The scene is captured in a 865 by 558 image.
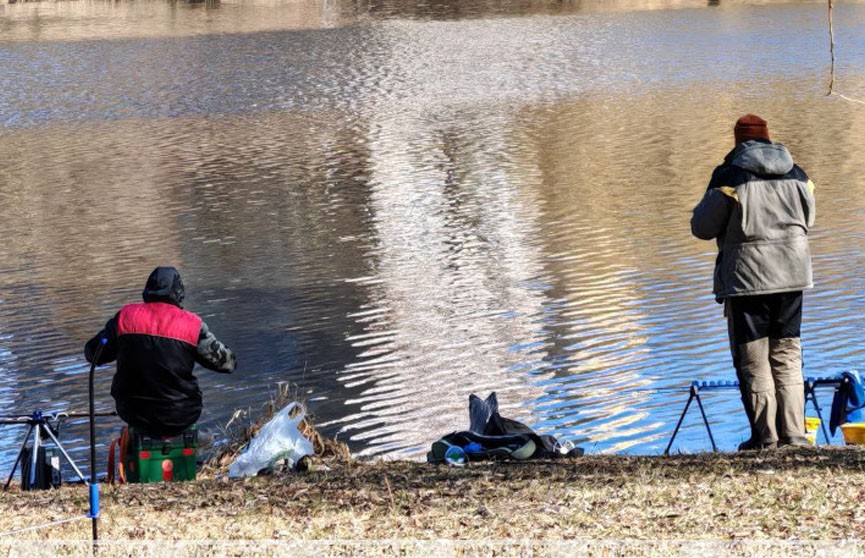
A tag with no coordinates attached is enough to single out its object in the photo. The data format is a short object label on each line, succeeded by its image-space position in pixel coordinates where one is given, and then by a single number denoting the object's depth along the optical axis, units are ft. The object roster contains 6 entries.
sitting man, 42.86
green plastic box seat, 44.04
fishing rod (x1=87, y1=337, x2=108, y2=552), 31.89
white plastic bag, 46.61
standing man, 42.24
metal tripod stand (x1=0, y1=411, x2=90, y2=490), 45.93
